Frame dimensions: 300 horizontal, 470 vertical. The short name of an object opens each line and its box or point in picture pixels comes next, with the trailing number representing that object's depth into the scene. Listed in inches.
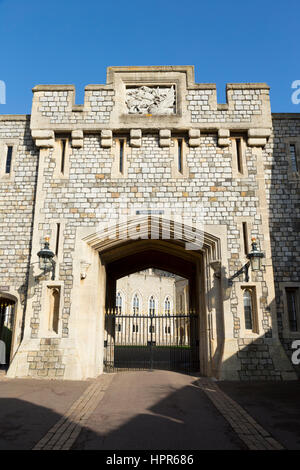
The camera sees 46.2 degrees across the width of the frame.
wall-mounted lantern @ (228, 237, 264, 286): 353.4
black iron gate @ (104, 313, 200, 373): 471.8
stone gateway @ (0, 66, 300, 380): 359.9
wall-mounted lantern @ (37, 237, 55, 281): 358.3
